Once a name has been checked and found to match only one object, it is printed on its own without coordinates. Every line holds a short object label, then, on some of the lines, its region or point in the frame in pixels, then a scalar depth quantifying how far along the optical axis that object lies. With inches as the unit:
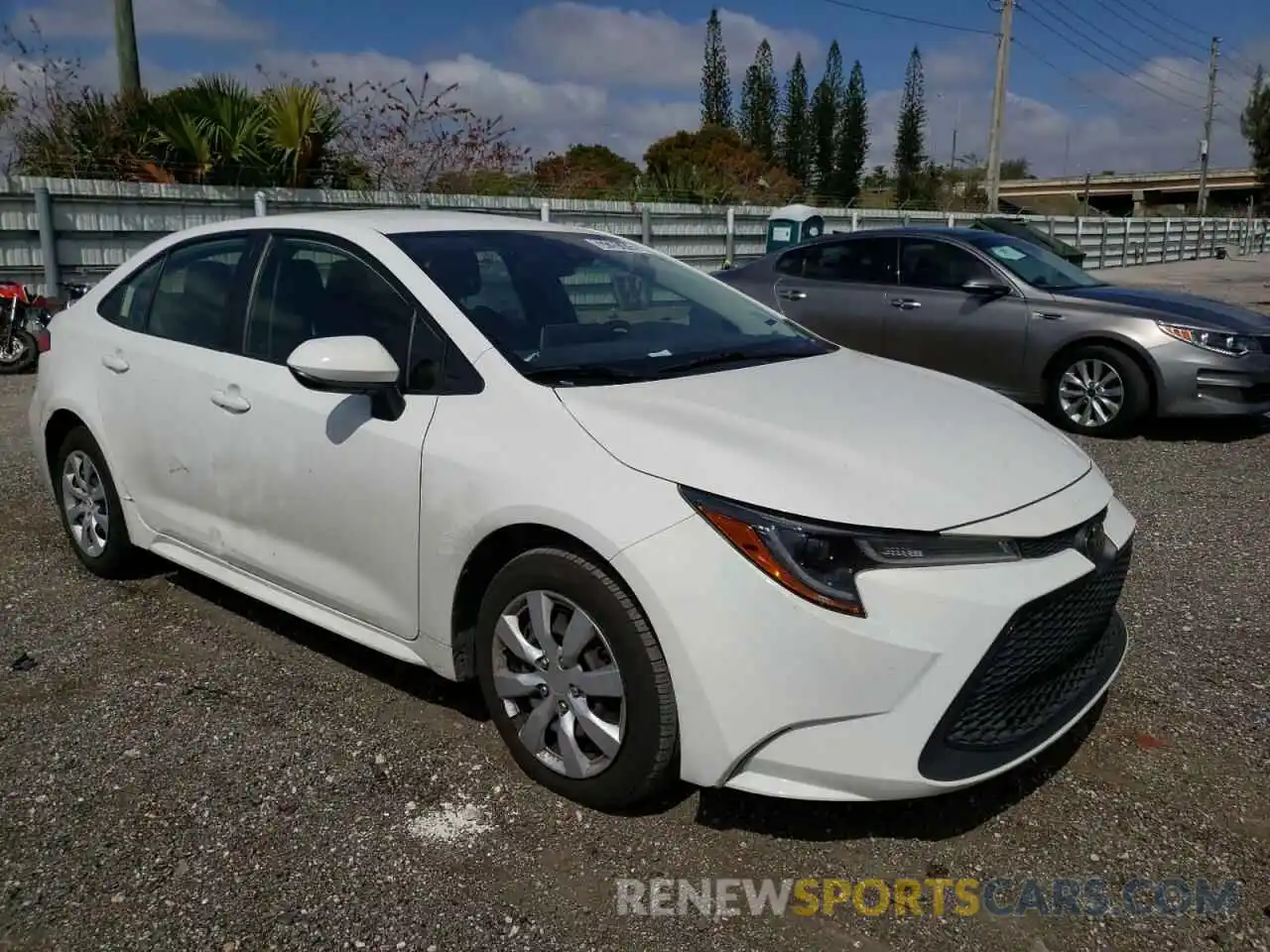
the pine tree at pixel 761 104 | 2600.9
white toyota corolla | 95.7
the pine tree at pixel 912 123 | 2726.4
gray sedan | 279.6
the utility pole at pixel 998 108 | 1156.5
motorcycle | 383.2
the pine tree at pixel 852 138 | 2642.7
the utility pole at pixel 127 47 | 543.2
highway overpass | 3681.1
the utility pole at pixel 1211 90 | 2524.4
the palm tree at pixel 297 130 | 484.4
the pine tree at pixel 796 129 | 2623.0
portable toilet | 591.2
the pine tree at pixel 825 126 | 2632.9
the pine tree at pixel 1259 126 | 2864.2
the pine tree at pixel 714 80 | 2541.8
